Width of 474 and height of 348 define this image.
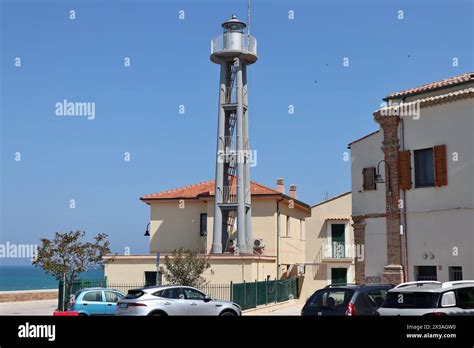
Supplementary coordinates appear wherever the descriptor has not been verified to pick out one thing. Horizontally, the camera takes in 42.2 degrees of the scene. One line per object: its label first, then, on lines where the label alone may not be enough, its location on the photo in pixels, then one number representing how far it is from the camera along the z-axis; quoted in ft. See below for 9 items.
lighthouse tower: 126.41
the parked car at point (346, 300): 48.65
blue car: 68.95
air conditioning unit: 132.98
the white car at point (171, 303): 56.85
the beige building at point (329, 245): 144.97
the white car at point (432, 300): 39.60
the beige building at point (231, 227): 135.64
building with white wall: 71.77
